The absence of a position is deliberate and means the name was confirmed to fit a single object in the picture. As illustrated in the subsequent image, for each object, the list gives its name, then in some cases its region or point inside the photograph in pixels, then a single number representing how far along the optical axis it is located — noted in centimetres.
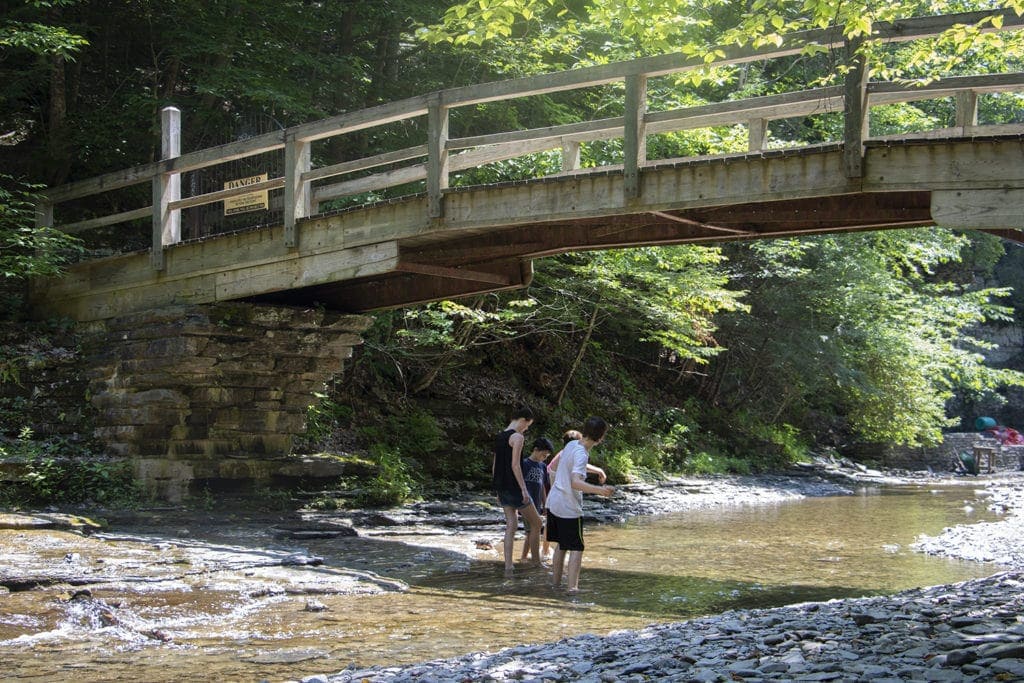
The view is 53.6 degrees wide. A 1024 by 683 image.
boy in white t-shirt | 936
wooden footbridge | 881
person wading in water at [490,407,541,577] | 1067
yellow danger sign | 1276
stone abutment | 1337
